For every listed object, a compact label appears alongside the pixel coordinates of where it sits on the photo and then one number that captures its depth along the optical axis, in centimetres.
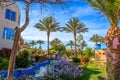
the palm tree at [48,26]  1818
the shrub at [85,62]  1071
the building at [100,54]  1612
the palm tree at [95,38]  2692
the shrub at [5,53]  896
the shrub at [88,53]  1798
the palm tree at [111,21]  245
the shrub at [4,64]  720
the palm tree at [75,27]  1928
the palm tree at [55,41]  2766
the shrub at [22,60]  799
